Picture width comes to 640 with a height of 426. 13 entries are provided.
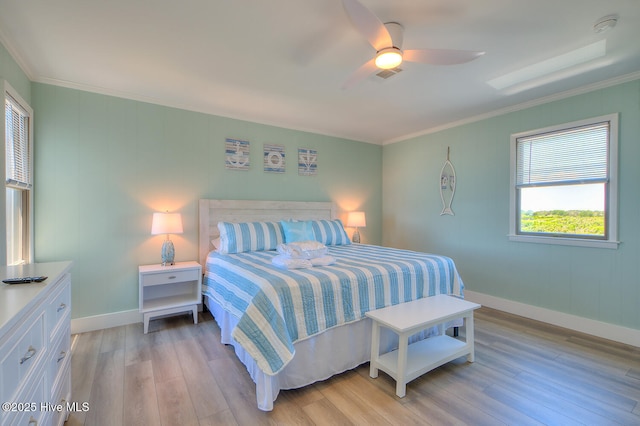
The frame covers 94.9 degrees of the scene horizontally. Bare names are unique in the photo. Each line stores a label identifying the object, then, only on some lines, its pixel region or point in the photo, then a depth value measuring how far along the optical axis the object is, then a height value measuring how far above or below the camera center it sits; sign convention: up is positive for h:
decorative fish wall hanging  4.17 +0.34
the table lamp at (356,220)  4.57 -0.18
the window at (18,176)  2.27 +0.25
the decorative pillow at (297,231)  3.56 -0.28
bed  1.81 -0.68
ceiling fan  1.69 +1.03
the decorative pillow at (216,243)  3.50 -0.42
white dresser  0.88 -0.53
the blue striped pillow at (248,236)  3.30 -0.33
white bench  1.94 -0.97
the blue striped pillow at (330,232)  3.77 -0.31
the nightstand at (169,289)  2.92 -0.92
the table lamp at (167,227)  3.04 -0.21
